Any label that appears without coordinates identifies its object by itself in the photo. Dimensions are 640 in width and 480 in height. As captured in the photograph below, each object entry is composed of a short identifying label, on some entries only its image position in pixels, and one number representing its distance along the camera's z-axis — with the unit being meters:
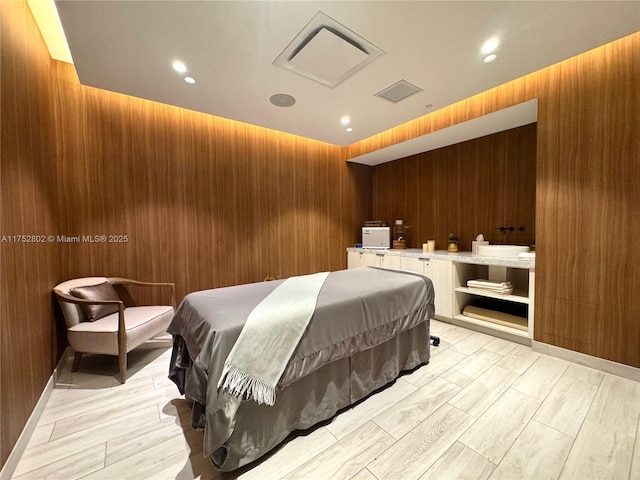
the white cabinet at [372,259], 3.71
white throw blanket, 1.19
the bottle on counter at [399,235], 4.16
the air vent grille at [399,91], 2.31
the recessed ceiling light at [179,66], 1.97
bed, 1.22
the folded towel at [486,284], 2.75
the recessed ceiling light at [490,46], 1.78
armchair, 2.05
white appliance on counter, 4.15
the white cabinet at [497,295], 2.57
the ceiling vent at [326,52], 1.66
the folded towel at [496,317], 2.69
